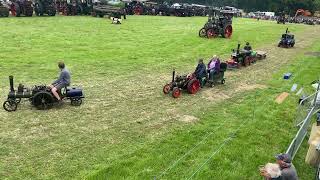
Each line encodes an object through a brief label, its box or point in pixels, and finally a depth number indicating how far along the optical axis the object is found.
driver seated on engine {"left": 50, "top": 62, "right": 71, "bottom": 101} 13.62
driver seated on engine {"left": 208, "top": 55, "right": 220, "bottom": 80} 17.67
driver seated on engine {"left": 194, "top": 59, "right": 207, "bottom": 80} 16.80
